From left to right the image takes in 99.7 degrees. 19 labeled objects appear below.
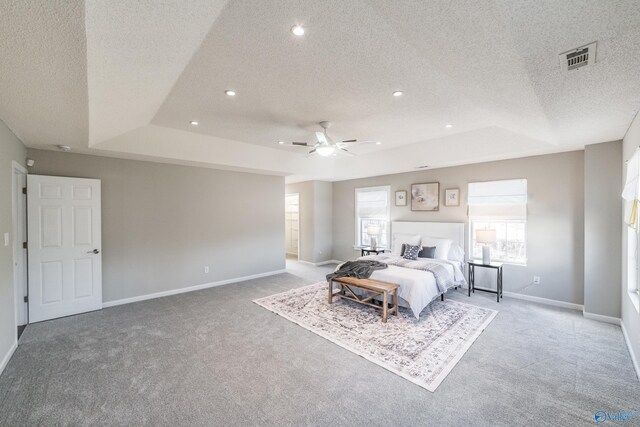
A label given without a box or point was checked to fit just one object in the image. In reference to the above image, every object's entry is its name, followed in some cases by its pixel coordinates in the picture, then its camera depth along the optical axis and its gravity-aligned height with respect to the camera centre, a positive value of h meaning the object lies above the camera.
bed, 3.74 -0.88
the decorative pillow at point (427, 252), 5.08 -0.75
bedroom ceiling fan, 3.63 +0.95
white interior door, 3.64 -0.45
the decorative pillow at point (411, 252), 5.07 -0.75
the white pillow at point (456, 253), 5.02 -0.76
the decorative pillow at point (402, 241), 5.51 -0.59
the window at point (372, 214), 6.60 -0.03
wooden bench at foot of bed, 3.58 -1.14
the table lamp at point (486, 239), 4.57 -0.46
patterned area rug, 2.61 -1.45
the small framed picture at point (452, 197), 5.31 +0.31
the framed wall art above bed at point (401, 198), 6.15 +0.34
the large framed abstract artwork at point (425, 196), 5.62 +0.34
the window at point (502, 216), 4.60 -0.07
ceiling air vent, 1.55 +0.93
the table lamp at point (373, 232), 6.51 -0.48
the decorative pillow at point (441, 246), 5.04 -0.64
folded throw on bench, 4.24 -0.92
